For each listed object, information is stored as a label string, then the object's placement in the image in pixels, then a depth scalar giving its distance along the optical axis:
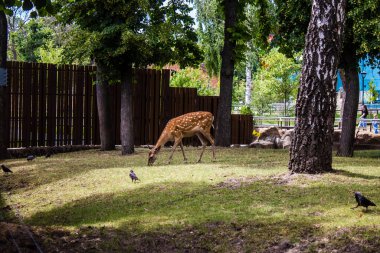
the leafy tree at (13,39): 43.44
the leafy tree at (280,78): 37.31
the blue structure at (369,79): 43.55
